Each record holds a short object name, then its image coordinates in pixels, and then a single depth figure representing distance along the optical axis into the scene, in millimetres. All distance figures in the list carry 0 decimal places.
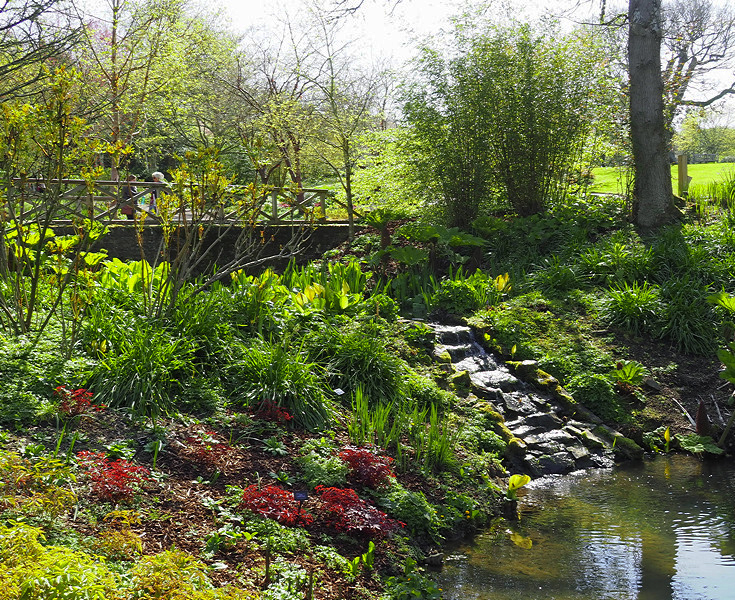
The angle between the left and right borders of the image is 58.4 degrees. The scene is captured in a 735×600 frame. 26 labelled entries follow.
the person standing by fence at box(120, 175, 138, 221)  13388
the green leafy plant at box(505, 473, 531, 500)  4871
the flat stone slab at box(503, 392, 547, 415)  6395
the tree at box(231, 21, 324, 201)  16047
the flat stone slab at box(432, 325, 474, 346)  7270
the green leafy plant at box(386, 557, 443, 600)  3467
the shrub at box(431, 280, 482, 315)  8102
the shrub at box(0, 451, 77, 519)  2914
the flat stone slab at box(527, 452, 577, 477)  5660
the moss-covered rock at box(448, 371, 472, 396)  6375
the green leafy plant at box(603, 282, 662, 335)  7797
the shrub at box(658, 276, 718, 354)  7492
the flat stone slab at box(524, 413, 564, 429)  6246
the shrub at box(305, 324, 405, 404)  5699
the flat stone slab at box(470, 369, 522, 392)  6664
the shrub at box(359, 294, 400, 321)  7250
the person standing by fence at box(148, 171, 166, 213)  12438
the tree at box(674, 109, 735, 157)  39362
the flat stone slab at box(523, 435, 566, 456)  5888
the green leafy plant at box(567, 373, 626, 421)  6547
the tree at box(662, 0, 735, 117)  11591
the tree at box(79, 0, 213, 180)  16359
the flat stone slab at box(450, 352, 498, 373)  6887
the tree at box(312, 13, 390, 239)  12953
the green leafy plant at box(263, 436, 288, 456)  4480
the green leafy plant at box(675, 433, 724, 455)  5890
